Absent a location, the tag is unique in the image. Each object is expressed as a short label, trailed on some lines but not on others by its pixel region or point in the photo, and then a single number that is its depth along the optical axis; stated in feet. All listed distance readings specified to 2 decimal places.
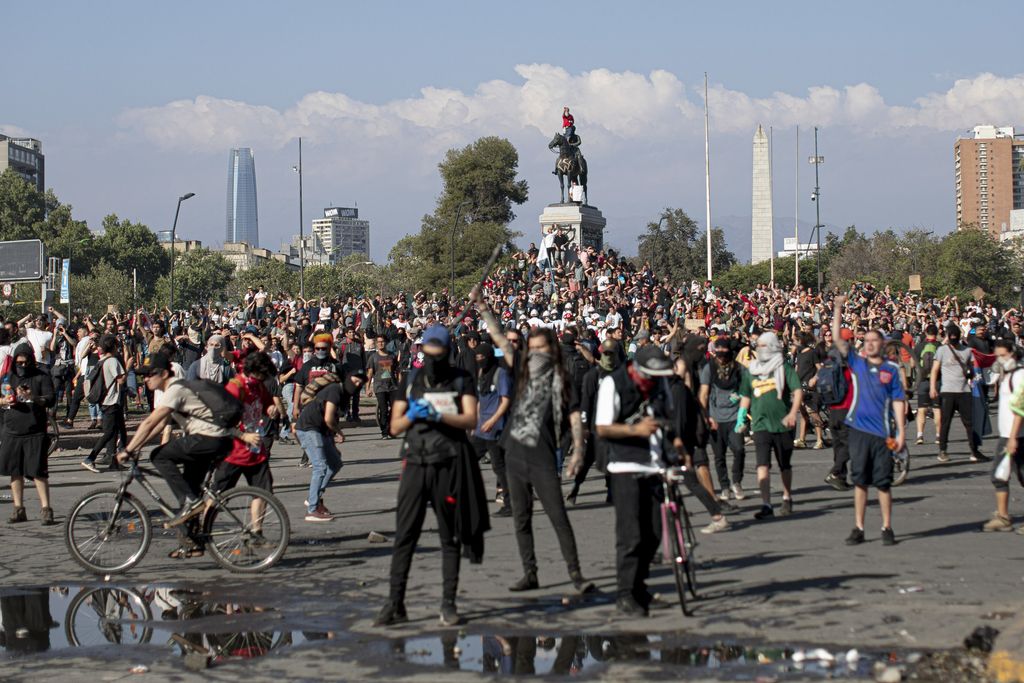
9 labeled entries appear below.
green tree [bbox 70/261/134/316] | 278.26
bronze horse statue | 191.52
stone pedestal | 184.55
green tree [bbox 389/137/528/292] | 283.79
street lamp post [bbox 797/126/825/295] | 262.16
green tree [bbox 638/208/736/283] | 361.51
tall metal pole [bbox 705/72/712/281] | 220.16
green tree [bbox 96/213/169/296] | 436.35
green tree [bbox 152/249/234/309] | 438.40
